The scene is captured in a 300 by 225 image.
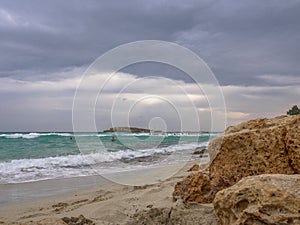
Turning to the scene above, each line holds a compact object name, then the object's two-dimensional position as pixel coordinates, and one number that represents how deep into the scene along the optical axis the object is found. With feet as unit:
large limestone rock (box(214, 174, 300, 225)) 6.56
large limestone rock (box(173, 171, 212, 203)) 11.82
